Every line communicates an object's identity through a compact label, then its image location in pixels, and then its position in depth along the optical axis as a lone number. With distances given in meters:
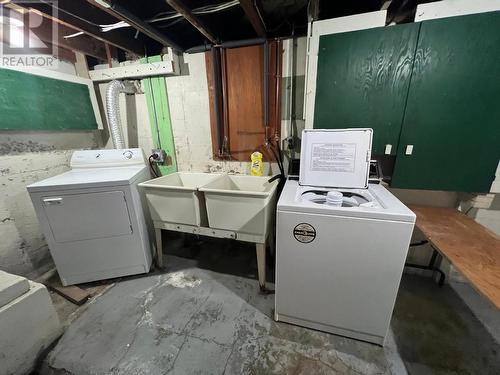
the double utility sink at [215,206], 1.54
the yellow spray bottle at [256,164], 2.03
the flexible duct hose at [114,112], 2.07
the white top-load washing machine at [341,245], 1.09
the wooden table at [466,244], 0.91
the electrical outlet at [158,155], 2.31
